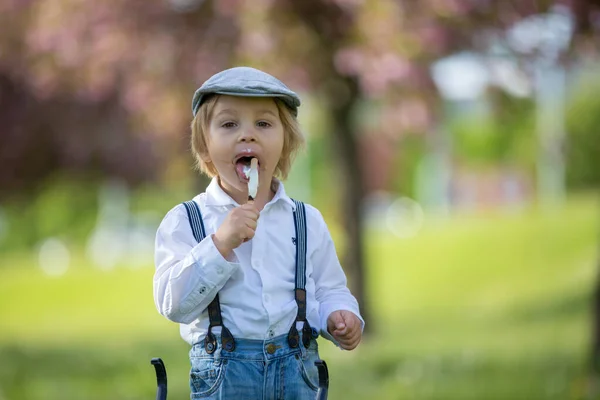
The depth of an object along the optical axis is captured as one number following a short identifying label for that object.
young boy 4.79
